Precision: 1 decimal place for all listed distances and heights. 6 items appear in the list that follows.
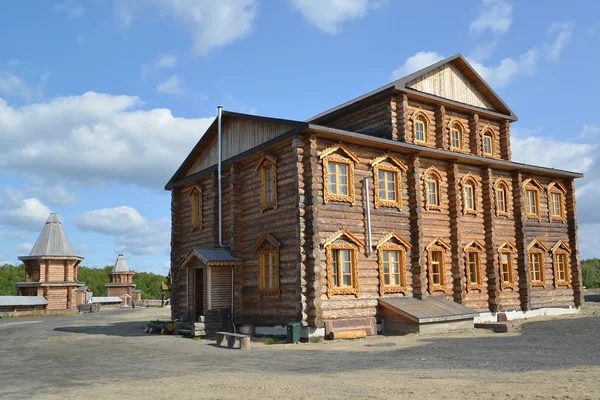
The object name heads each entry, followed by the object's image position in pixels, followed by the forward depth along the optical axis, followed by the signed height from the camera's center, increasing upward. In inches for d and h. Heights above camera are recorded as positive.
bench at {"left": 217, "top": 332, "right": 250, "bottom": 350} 706.8 -91.9
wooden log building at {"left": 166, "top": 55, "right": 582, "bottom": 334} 812.0 +95.7
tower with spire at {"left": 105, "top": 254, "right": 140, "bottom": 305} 2881.4 -37.8
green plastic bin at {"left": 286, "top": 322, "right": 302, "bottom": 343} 755.4 -85.5
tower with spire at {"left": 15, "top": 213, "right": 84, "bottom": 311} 1978.3 +14.0
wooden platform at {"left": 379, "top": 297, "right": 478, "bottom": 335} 808.9 -73.9
